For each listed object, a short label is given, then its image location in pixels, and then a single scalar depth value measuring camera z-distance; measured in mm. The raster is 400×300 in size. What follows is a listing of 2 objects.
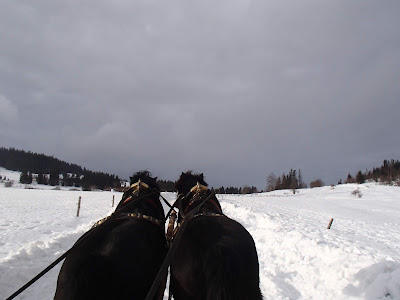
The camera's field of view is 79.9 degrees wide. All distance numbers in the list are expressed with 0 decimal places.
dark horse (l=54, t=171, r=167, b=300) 1853
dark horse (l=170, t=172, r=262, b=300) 1995
